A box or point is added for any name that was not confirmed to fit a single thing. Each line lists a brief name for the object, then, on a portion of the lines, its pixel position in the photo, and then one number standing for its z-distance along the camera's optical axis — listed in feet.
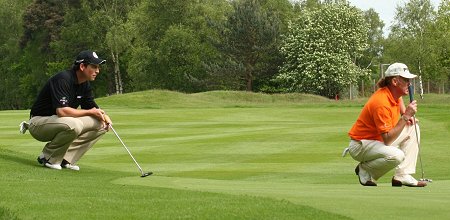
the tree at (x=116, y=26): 259.80
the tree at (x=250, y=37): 249.14
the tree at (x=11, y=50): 319.27
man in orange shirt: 35.42
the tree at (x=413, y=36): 274.57
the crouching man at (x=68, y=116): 42.63
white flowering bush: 233.14
